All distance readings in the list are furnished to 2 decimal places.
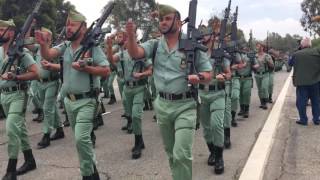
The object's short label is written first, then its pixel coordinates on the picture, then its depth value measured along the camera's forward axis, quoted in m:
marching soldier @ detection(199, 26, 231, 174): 3.94
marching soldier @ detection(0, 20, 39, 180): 3.61
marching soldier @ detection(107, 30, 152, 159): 4.60
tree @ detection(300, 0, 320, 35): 34.79
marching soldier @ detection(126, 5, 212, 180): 2.89
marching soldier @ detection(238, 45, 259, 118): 7.26
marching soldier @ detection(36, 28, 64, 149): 5.14
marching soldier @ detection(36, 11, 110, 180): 3.29
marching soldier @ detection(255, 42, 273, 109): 8.35
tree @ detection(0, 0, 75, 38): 19.86
